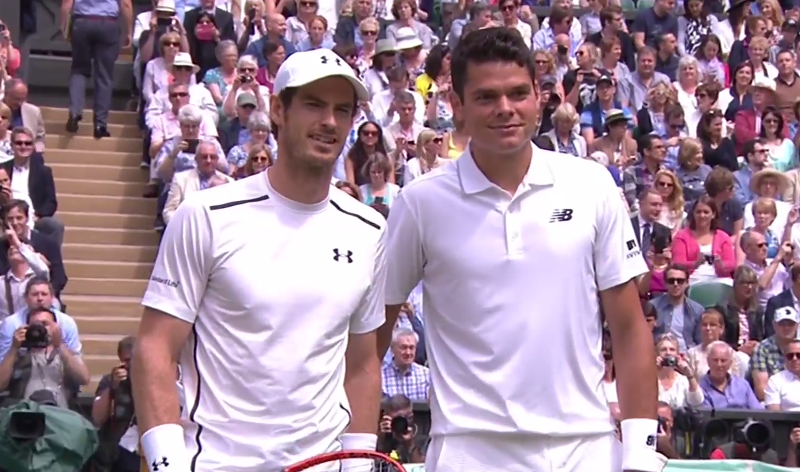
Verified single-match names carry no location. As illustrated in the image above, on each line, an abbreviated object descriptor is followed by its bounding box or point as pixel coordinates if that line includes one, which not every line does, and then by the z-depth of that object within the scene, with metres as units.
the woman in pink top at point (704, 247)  13.80
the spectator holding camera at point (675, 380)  11.38
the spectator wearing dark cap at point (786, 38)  18.91
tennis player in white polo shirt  4.27
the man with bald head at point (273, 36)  15.75
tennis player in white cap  4.14
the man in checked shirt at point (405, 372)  11.32
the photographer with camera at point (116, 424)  9.93
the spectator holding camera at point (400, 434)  10.02
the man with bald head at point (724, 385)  11.75
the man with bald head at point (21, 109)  14.38
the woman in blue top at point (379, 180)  13.20
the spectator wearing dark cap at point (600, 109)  16.12
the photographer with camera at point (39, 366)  10.47
